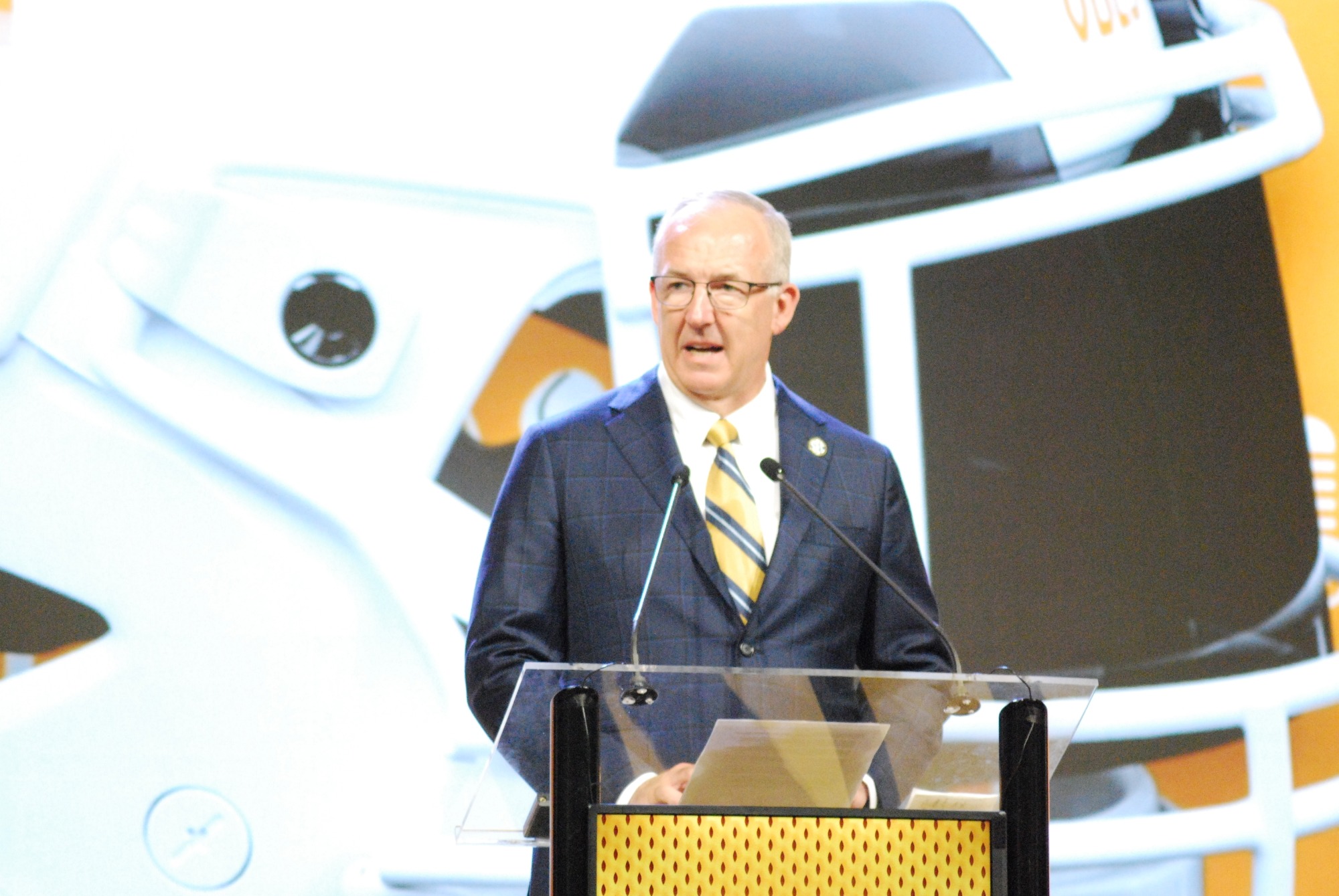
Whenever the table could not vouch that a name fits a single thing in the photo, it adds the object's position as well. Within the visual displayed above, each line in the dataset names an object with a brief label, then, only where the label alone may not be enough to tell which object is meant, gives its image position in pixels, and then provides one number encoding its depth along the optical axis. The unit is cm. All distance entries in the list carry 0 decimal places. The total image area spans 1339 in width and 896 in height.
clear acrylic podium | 548
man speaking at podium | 588
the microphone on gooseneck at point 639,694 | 549
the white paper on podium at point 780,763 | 548
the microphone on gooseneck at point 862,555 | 557
